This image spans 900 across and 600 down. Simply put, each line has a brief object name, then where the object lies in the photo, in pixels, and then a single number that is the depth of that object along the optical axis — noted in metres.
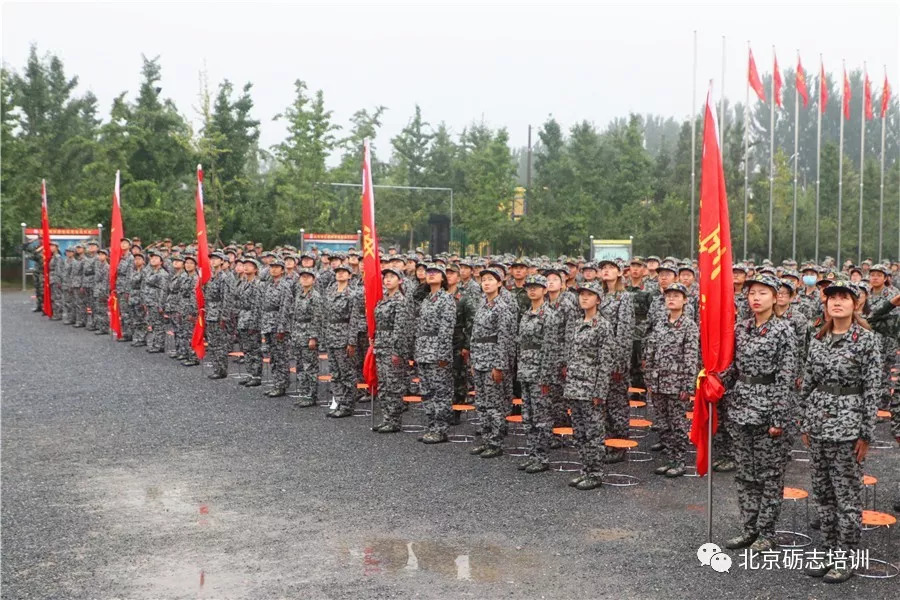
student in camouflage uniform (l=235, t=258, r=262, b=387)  15.26
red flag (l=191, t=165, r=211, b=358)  15.40
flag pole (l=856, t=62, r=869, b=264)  34.42
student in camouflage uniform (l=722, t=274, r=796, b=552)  6.71
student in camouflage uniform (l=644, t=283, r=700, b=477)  9.41
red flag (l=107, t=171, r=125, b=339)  19.23
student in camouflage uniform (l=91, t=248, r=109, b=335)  22.78
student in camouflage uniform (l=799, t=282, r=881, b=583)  6.24
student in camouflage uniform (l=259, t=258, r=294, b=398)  14.23
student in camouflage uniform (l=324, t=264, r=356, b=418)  12.62
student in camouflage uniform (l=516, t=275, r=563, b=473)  9.54
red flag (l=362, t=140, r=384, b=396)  11.63
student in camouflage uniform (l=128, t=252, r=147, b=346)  20.64
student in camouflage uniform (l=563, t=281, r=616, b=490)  8.77
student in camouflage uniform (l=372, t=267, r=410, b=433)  11.70
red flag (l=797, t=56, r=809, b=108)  34.41
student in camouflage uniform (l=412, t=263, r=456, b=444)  11.12
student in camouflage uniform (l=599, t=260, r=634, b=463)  9.96
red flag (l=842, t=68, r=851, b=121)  34.84
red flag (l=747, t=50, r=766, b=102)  32.75
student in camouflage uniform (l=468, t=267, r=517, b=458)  10.23
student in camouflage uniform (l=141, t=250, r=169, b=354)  19.61
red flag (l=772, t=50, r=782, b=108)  34.12
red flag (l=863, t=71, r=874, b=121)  34.91
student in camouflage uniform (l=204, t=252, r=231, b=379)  16.34
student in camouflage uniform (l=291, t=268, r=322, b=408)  13.45
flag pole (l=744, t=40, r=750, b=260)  32.95
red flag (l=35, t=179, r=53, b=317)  25.53
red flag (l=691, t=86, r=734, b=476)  6.91
